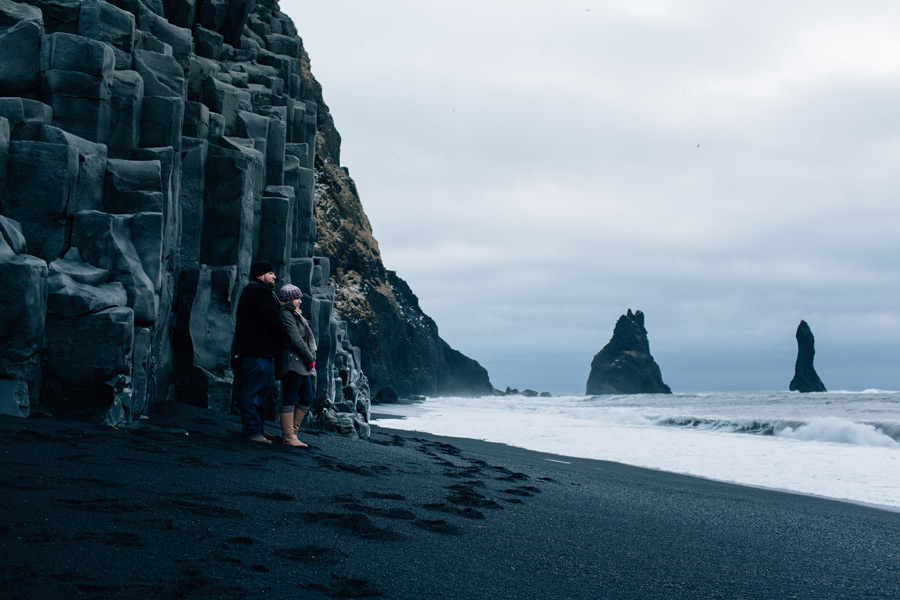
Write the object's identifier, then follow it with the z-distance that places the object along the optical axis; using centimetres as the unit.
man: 723
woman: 734
